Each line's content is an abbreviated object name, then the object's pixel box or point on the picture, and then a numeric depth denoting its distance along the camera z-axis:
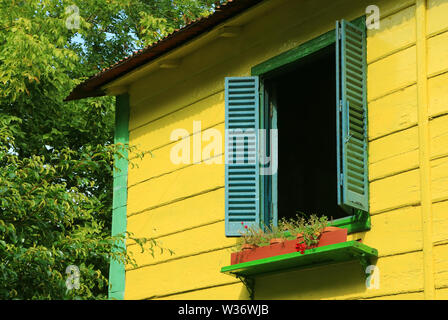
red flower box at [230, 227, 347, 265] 6.75
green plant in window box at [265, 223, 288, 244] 7.25
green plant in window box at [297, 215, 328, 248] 6.84
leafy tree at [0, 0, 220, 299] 6.88
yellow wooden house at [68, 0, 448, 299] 6.58
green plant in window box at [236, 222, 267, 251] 7.43
